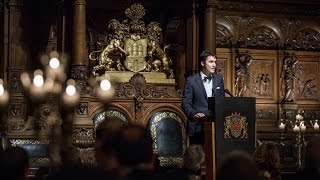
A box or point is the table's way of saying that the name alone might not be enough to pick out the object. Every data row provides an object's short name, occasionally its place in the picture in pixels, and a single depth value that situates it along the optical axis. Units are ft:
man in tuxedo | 37.08
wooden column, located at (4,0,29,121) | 59.23
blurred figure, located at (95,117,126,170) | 17.15
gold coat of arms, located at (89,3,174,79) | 58.88
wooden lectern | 32.90
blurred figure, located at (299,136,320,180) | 22.02
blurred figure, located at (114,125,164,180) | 17.06
